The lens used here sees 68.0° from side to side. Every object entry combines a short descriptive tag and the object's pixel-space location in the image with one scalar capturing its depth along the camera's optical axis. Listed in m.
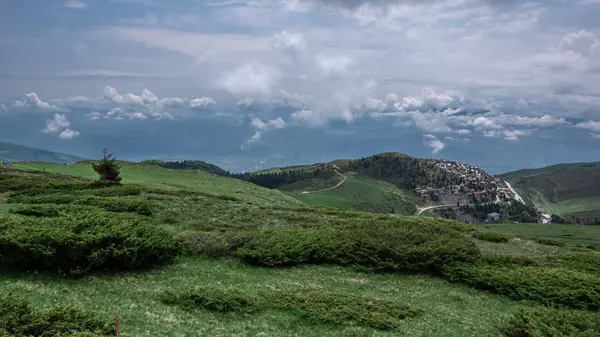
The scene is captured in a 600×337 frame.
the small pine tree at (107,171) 54.69
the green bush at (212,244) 28.73
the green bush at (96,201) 38.22
